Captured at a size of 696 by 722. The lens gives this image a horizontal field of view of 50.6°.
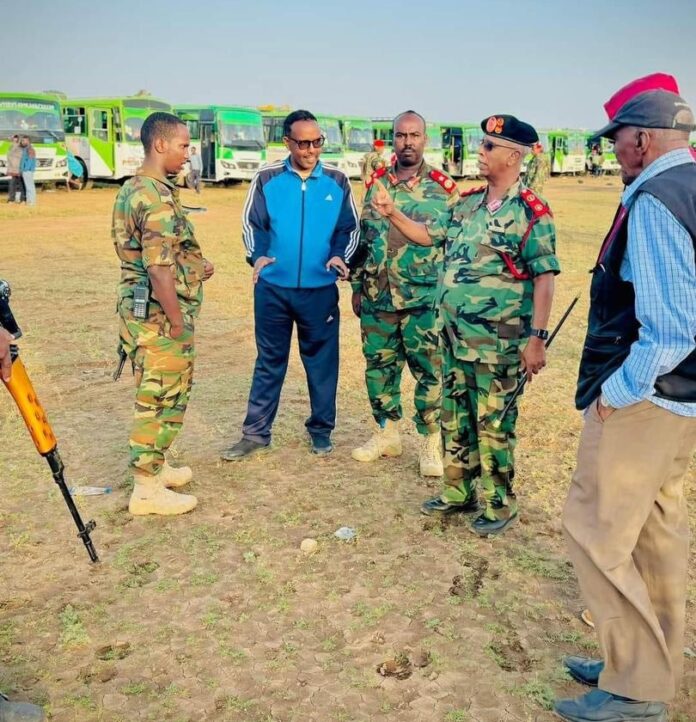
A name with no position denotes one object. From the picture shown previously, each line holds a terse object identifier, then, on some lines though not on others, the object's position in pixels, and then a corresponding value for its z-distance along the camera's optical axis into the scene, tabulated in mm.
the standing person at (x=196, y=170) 23562
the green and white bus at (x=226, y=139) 26000
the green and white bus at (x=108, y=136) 23062
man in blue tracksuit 4395
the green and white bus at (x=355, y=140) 31266
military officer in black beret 3434
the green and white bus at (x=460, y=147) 36250
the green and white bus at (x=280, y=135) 28453
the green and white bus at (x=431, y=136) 34000
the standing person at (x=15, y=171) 17922
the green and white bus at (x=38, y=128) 20047
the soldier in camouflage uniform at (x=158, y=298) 3600
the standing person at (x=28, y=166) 17955
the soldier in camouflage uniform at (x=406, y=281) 4254
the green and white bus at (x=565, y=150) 44031
